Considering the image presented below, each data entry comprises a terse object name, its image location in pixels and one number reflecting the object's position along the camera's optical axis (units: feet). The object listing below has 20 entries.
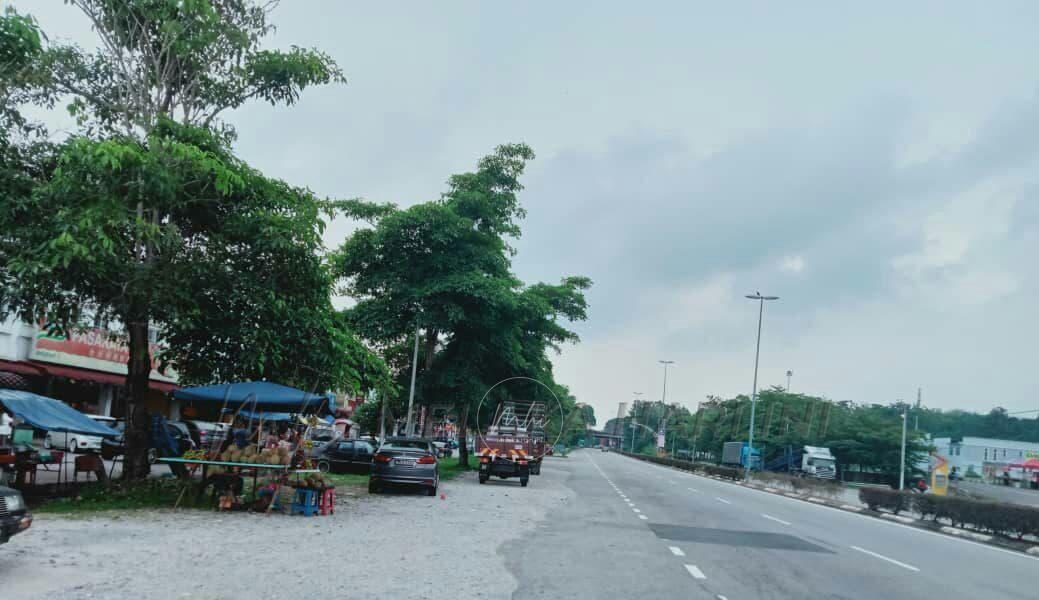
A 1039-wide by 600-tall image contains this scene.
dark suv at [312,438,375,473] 100.78
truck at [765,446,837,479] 207.41
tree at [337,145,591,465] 105.29
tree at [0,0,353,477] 43.39
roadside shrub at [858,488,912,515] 89.04
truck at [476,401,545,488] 97.04
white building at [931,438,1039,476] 372.58
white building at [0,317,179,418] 100.78
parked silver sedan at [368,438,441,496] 69.87
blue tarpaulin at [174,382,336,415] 53.72
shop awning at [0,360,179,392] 99.45
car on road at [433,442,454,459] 182.82
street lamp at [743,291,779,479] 173.58
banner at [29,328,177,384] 106.63
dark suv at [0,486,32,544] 25.58
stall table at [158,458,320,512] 46.91
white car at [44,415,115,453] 86.90
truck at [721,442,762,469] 250.78
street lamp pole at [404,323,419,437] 116.88
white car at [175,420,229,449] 88.90
